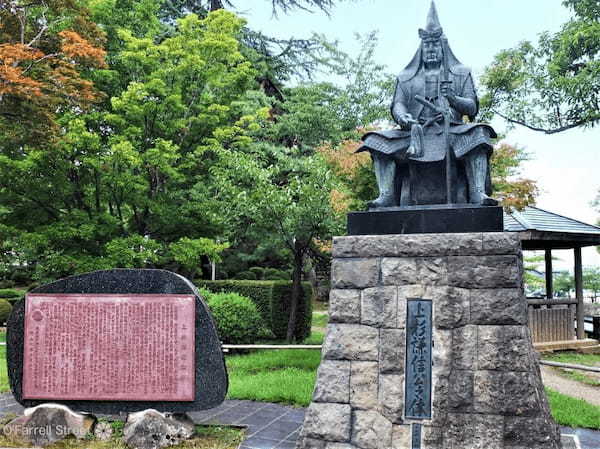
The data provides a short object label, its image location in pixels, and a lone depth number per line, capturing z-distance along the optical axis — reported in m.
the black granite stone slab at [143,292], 4.96
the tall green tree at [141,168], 9.27
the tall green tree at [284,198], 8.91
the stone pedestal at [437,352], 3.86
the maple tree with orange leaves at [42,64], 8.12
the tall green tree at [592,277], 20.95
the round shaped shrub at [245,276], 19.22
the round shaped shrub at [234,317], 9.40
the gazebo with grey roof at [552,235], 11.34
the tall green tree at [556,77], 10.38
